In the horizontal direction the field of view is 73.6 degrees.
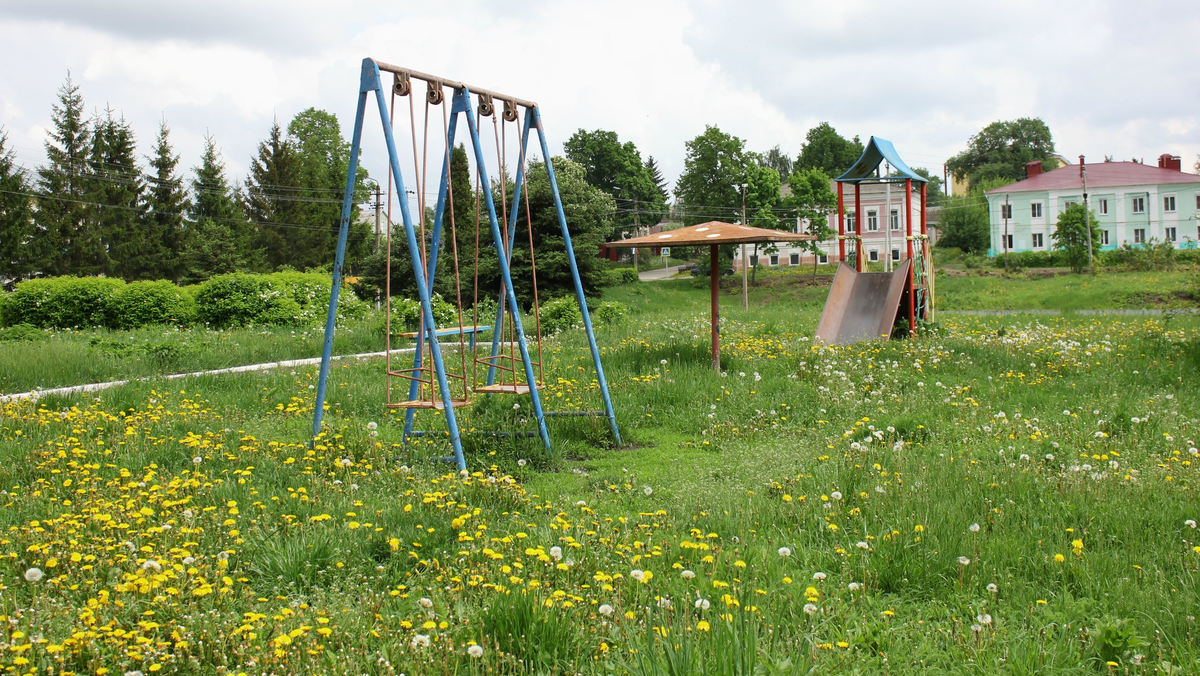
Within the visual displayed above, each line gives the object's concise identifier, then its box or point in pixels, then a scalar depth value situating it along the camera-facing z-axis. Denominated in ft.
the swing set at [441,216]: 17.80
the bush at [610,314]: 54.60
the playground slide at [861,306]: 44.73
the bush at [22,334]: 47.26
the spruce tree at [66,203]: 118.42
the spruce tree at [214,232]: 108.37
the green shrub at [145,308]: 59.06
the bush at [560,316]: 53.52
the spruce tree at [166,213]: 132.87
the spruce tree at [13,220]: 108.58
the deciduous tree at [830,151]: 237.45
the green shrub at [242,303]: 58.08
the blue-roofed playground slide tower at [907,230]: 46.73
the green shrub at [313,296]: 59.37
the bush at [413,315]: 51.49
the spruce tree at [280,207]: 150.88
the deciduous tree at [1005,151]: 260.01
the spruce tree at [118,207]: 126.93
